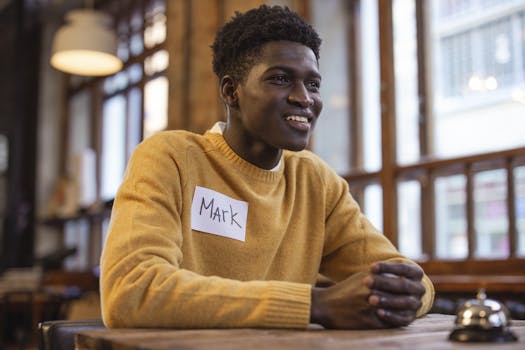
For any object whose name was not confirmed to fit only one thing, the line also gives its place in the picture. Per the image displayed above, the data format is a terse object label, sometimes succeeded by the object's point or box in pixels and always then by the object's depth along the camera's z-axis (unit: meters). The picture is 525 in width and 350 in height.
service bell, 1.01
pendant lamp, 5.32
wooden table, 0.96
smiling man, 1.23
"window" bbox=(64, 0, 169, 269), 7.10
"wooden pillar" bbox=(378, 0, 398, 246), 4.01
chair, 1.28
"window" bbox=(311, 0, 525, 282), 3.49
